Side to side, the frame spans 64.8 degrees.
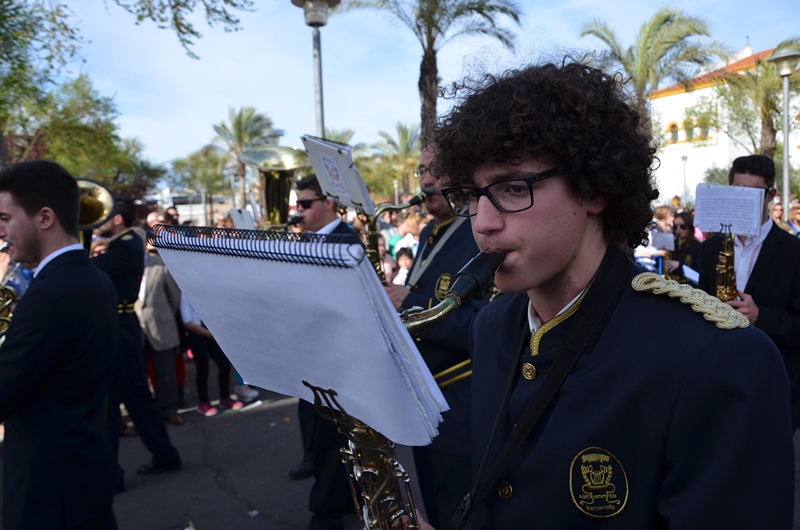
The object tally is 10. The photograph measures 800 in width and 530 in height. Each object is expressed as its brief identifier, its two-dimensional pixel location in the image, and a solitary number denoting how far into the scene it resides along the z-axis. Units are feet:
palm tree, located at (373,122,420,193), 134.00
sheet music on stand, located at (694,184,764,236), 12.49
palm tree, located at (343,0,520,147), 47.57
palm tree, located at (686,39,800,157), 78.48
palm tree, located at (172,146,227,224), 162.40
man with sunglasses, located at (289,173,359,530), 13.71
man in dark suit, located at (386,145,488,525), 10.42
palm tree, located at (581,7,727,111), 63.31
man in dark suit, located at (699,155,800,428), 11.82
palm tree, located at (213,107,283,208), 126.00
